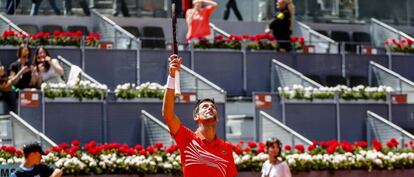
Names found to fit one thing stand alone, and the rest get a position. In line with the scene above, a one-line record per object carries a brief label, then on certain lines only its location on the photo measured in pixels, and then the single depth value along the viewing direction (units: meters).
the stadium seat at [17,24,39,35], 30.83
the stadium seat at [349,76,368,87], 30.30
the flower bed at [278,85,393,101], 27.06
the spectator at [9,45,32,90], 24.22
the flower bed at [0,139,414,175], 20.64
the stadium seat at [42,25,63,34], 31.36
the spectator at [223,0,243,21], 34.56
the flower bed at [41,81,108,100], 23.77
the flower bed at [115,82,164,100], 24.75
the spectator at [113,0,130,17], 33.28
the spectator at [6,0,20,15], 31.38
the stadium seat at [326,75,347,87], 30.23
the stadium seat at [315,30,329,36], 35.38
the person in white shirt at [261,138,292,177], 17.47
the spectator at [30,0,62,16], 31.70
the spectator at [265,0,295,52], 30.38
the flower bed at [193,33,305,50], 29.58
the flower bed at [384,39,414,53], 32.31
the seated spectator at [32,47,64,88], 24.30
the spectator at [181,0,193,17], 33.66
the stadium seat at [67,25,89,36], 31.58
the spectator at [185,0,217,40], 30.06
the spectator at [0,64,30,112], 23.77
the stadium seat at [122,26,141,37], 32.56
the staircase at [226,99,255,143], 26.27
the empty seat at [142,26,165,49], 31.64
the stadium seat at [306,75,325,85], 30.10
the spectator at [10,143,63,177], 14.64
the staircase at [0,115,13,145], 22.41
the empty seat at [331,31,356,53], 35.50
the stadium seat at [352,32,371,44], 35.62
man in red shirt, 11.93
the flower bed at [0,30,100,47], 27.03
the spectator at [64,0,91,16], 32.69
